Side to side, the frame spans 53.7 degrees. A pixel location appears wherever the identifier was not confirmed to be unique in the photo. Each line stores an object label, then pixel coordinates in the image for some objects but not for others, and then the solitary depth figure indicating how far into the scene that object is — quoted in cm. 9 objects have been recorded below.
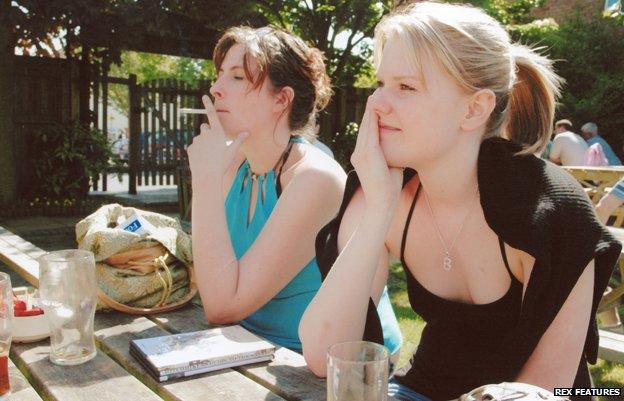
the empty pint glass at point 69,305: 148
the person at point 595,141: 980
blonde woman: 151
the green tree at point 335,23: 1129
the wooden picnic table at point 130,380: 133
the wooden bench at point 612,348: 288
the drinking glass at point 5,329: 135
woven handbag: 187
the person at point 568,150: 895
